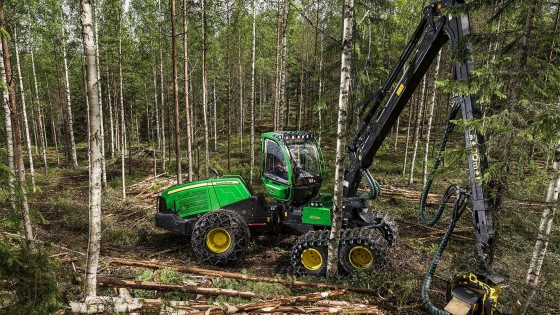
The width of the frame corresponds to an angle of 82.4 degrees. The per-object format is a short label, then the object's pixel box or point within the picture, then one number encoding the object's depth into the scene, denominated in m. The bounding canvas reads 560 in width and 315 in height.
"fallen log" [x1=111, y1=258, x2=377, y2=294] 6.01
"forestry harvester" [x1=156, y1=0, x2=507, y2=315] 4.50
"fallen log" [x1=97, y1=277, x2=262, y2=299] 5.57
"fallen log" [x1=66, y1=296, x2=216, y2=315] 4.54
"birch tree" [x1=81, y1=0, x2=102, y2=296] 4.32
